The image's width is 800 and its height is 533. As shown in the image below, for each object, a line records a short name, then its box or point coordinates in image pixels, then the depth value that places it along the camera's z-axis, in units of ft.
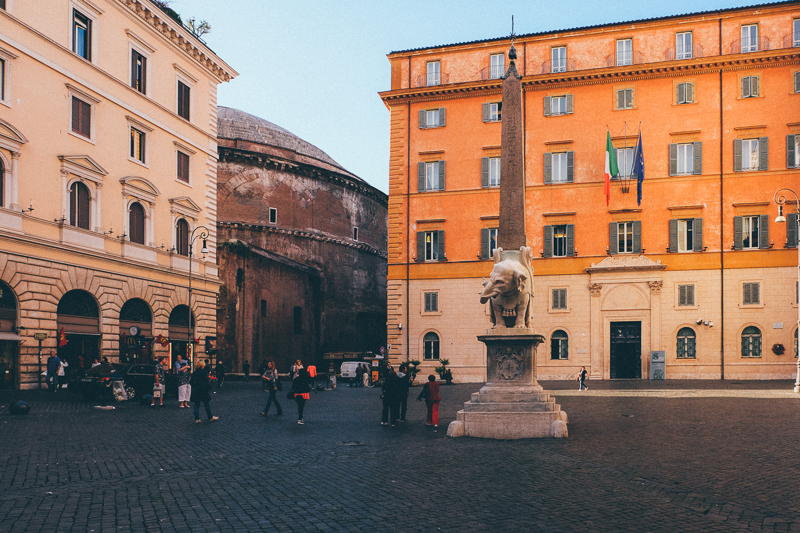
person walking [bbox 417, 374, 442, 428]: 50.98
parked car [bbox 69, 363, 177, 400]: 72.84
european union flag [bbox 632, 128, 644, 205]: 110.83
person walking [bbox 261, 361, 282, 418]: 60.31
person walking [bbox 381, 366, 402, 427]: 52.44
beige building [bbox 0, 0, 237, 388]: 79.20
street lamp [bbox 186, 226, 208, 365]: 105.91
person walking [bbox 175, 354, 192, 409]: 68.85
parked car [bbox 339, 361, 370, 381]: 141.49
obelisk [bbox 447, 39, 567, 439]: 41.93
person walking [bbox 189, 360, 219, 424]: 54.34
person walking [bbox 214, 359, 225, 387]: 104.85
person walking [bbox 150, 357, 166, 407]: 69.69
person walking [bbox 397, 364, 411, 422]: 53.01
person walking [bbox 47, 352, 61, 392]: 78.43
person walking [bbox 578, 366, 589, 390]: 91.76
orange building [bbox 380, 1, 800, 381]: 111.34
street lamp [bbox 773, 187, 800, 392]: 77.88
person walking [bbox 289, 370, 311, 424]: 54.29
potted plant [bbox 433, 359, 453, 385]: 117.17
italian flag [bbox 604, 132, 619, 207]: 112.16
